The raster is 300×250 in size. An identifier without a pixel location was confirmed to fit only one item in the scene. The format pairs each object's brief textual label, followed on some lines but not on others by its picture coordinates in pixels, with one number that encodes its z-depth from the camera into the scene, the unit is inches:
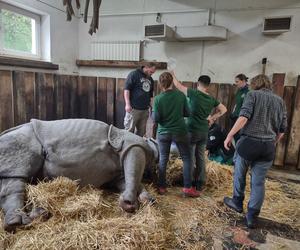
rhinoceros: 84.9
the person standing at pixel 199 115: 106.0
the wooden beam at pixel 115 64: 199.5
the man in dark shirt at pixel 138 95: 147.4
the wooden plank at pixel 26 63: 157.8
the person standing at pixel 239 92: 151.8
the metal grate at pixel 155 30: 180.8
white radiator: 206.1
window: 163.6
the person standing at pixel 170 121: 101.0
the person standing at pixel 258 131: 81.7
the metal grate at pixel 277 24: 162.4
